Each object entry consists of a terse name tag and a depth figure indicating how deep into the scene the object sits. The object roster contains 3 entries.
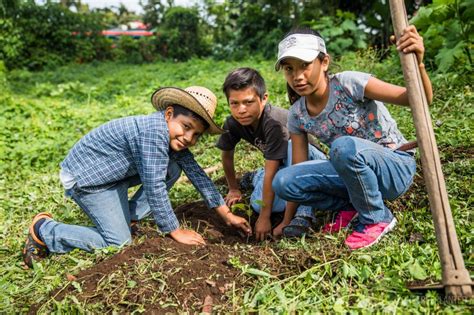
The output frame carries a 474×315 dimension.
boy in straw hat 2.86
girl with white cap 2.46
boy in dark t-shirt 3.01
